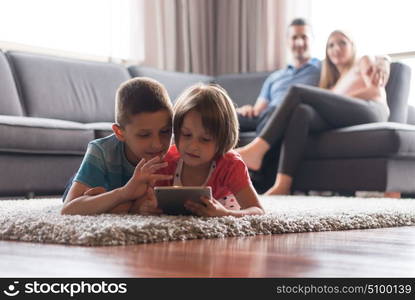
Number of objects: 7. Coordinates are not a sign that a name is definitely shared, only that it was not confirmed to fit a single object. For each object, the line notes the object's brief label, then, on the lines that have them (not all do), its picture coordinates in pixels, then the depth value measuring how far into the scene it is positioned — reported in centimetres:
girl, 165
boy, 161
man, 417
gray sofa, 315
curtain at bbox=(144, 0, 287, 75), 507
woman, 356
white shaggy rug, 125
